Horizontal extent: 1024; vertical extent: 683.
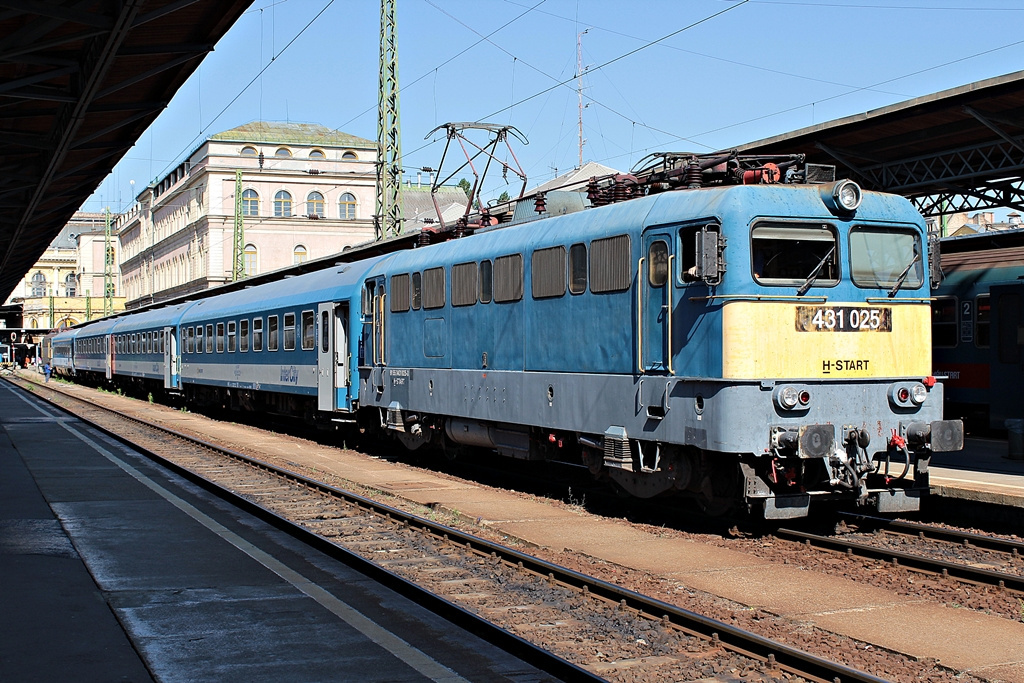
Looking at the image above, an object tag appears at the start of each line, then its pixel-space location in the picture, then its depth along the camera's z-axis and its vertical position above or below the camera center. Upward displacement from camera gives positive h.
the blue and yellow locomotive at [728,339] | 10.61 +0.20
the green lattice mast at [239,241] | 50.00 +5.93
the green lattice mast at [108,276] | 75.19 +6.44
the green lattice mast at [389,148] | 26.28 +5.30
